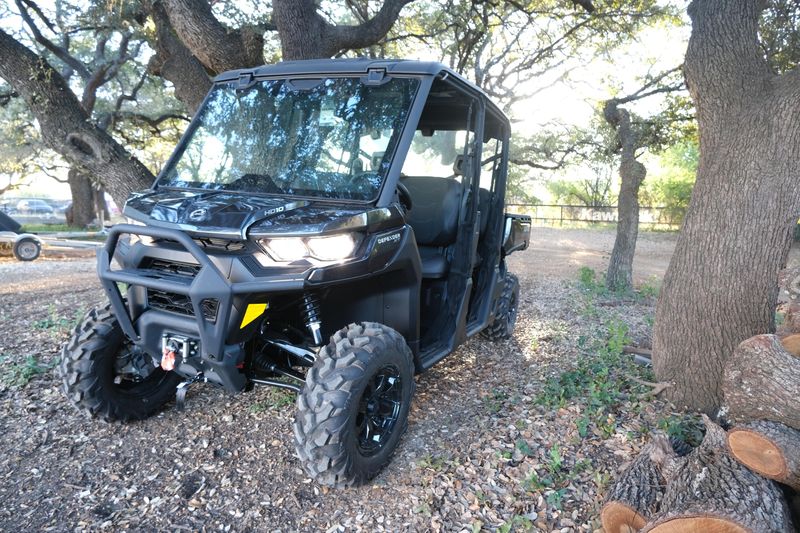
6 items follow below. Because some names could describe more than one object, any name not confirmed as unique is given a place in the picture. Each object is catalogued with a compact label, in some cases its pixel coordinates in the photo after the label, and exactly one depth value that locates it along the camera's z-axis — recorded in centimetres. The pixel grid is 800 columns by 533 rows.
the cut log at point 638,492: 248
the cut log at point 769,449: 251
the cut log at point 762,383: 285
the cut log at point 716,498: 215
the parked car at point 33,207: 3300
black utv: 269
